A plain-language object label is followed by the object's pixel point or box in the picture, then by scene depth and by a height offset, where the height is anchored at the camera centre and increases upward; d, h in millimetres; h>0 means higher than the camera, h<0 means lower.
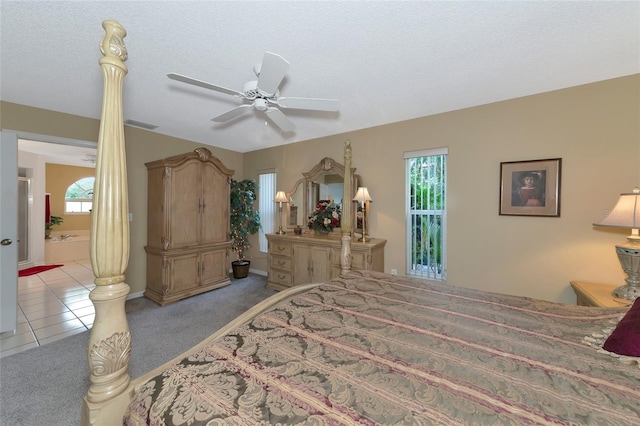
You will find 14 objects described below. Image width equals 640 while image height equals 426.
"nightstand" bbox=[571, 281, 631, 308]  1901 -693
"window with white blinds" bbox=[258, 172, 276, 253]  4906 +96
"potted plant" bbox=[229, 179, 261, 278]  4785 -184
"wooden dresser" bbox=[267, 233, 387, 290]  3363 -707
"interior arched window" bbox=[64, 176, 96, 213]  7234 +368
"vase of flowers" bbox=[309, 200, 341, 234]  3982 -112
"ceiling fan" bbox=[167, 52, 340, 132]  1588 +897
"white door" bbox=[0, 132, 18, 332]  2641 -242
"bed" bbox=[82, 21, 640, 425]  772 -613
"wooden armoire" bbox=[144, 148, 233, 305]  3562 -258
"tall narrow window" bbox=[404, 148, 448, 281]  3221 -25
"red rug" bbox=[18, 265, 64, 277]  4806 -1250
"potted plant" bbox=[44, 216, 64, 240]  6312 -376
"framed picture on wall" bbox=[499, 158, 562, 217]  2551 +253
